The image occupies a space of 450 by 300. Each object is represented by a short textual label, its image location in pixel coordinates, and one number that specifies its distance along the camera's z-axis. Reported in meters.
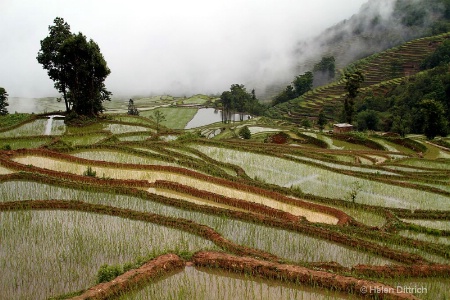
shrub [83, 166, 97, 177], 10.52
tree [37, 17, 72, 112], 21.92
